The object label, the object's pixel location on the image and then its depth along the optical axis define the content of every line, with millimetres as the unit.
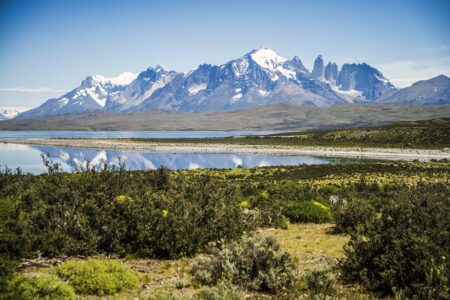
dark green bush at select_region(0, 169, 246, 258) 10977
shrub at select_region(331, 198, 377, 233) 15336
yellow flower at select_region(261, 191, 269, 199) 21656
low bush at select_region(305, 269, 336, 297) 8273
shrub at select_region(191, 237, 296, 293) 8992
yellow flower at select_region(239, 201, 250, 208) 19672
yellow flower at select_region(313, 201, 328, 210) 18584
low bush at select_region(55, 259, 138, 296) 8539
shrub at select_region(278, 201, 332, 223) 17844
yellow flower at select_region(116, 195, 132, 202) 13141
